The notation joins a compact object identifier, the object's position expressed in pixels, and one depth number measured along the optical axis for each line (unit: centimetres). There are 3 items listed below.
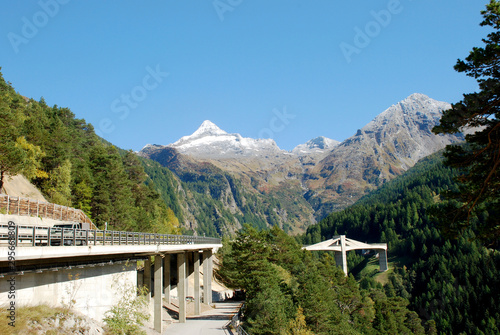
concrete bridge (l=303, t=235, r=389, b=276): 15318
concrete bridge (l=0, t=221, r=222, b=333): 1602
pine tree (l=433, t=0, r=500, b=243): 1598
